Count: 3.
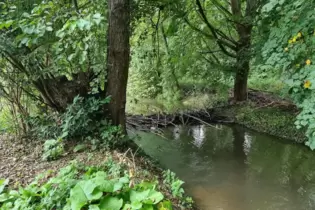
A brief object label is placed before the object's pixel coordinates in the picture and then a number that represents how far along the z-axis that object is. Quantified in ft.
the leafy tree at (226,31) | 21.91
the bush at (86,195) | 7.35
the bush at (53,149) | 11.66
